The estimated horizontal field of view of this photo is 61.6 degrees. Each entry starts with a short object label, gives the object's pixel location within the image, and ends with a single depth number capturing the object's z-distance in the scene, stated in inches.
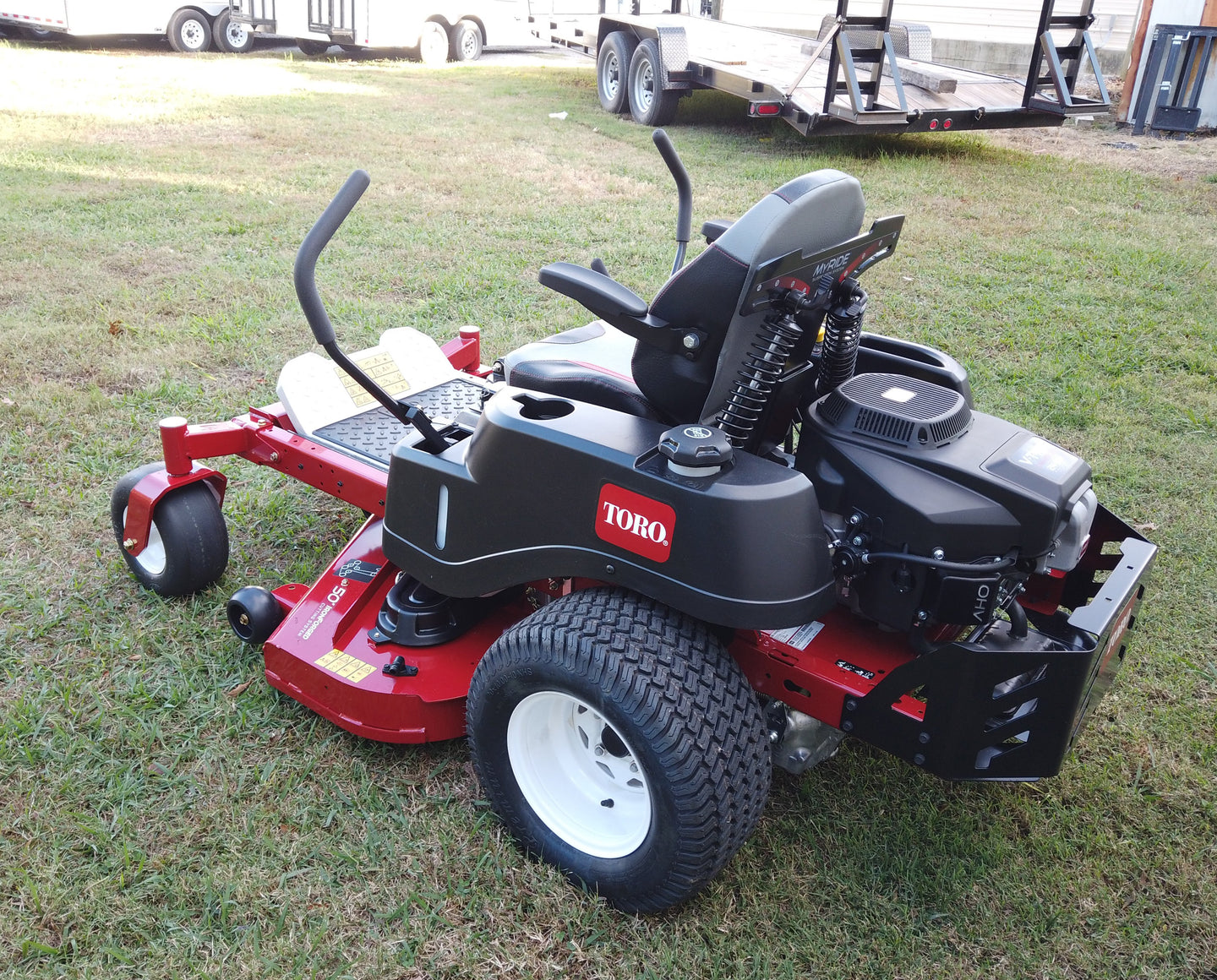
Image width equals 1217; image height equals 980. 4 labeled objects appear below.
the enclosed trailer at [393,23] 511.8
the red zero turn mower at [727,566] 75.2
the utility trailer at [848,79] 300.0
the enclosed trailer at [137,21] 482.0
